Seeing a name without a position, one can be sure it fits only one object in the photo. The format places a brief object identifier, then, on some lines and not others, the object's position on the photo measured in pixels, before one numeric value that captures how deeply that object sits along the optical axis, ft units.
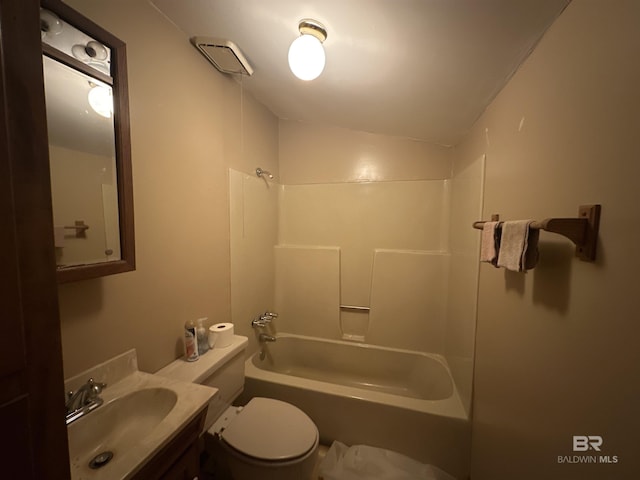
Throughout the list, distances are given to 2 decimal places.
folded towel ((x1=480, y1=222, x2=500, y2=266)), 3.43
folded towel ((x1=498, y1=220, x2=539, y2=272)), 2.81
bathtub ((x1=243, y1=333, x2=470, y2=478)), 4.89
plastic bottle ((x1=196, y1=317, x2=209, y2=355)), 4.46
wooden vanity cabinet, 2.39
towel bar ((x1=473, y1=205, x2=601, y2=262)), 2.15
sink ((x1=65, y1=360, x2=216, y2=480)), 2.25
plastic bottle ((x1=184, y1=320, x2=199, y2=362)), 4.22
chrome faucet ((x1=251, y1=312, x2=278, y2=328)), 6.87
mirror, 2.57
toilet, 3.82
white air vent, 4.22
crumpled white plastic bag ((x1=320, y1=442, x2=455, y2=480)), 4.72
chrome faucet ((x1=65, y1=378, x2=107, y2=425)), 2.74
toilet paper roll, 4.70
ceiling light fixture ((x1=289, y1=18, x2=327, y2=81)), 3.42
